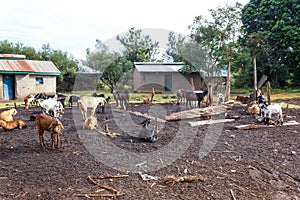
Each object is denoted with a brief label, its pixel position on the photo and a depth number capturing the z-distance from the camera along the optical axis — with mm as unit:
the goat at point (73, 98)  13345
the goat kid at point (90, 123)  8008
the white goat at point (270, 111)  8906
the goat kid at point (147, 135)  6789
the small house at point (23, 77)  19172
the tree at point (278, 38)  23828
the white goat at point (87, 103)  9188
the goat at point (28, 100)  13453
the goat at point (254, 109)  10783
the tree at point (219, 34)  23875
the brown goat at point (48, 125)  5523
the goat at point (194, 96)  12836
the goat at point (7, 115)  8562
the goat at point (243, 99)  15094
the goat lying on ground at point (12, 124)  7926
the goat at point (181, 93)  15047
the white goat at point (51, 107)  9422
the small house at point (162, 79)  27312
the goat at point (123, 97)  12641
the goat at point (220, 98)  14055
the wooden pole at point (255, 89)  13125
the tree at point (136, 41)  41344
